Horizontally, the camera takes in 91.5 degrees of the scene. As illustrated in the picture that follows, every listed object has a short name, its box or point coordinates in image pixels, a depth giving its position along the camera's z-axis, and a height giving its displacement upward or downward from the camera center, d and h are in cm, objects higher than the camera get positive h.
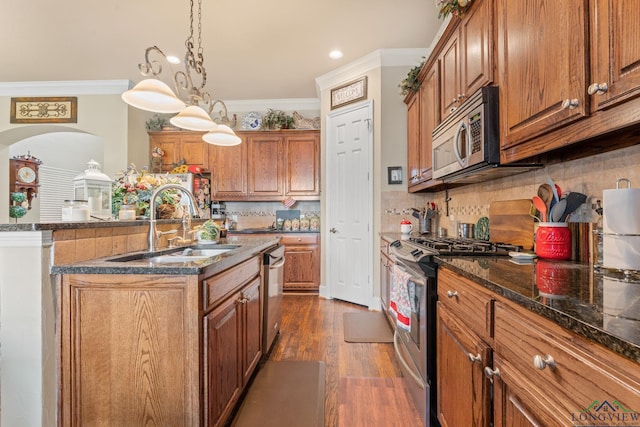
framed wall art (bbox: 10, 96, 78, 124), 450 +154
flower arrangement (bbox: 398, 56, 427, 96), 304 +133
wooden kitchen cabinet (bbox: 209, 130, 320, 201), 482 +75
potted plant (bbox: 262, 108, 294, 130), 483 +146
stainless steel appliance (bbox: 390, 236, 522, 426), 157 -54
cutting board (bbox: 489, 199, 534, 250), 175 -5
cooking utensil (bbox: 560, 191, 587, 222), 138 +5
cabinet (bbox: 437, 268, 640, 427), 56 -39
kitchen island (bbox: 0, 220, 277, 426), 125 -39
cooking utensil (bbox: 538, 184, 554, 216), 146 +9
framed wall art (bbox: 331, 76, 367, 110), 384 +156
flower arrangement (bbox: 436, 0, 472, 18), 187 +128
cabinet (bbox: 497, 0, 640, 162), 87 +48
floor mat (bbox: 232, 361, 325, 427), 172 -112
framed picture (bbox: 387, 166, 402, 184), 367 +47
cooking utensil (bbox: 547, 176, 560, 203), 143 +10
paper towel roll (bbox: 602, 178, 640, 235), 101 +1
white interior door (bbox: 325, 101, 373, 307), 379 +15
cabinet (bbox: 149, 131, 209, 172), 497 +108
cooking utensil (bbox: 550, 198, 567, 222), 140 +1
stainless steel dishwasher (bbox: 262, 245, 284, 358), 232 -62
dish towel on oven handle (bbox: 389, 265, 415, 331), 181 -52
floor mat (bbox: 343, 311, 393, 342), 282 -112
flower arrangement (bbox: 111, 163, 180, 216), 233 +17
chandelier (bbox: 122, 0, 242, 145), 183 +72
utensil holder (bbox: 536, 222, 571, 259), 139 -12
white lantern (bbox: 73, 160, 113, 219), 230 +20
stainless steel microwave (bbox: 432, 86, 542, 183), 162 +42
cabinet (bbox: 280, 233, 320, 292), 448 -68
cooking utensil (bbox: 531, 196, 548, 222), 146 +3
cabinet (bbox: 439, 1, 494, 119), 167 +97
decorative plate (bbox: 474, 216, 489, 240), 228 -11
